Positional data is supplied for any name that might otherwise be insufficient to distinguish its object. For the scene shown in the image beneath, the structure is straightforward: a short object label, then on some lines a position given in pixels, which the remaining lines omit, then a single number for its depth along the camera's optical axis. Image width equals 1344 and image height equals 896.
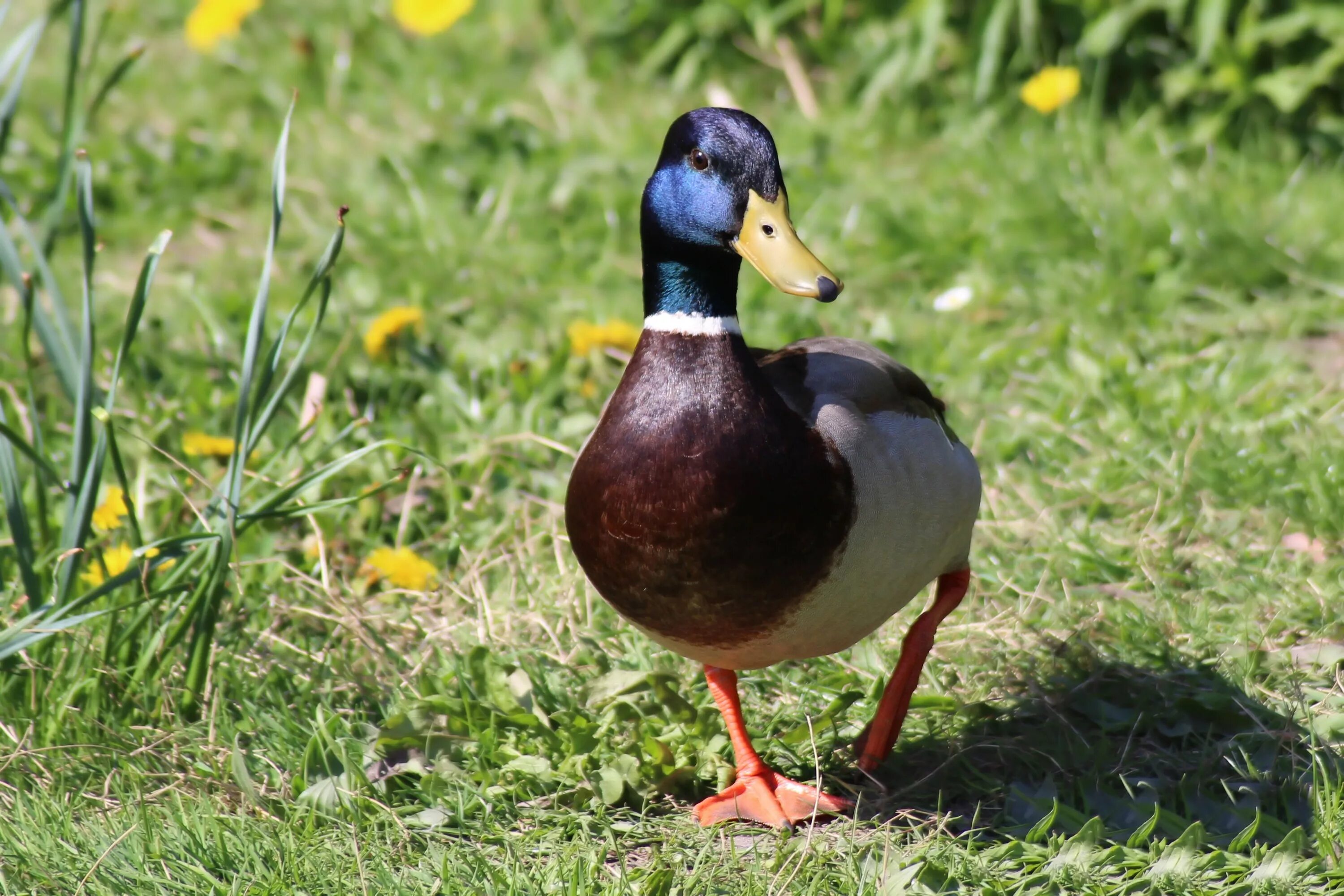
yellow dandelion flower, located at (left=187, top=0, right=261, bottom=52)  10.63
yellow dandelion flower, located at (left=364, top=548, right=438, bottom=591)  6.10
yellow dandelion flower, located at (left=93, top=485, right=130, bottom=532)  5.87
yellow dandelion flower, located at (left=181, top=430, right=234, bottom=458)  6.46
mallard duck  4.29
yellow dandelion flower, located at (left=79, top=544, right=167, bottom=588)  5.52
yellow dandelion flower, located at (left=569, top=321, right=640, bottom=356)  7.42
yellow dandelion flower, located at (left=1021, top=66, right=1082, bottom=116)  9.60
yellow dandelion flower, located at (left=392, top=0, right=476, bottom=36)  10.65
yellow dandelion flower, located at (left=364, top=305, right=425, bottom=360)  7.50
